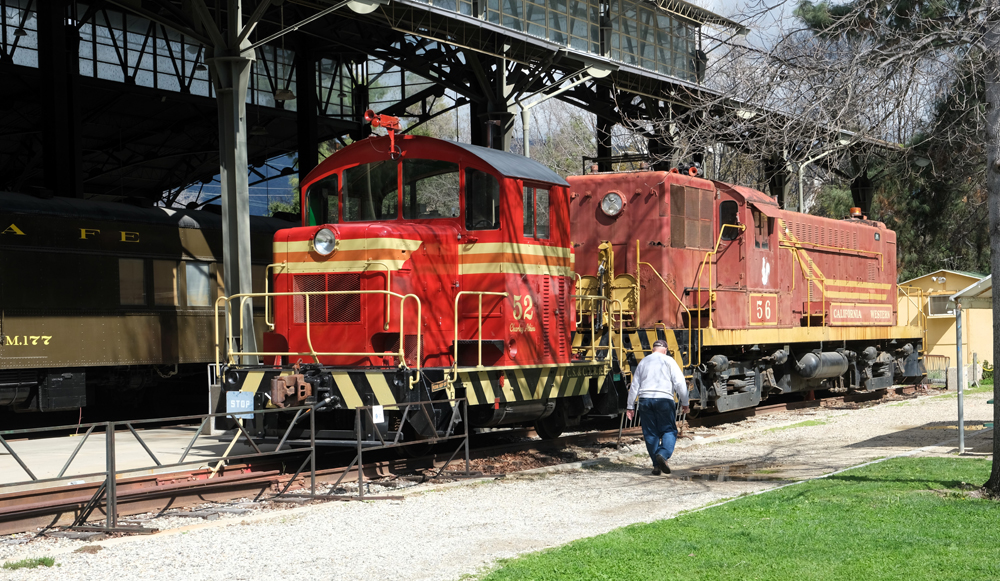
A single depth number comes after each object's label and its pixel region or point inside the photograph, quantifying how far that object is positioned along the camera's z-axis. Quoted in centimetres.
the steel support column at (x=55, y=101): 1834
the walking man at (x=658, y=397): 1123
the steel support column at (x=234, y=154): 1404
